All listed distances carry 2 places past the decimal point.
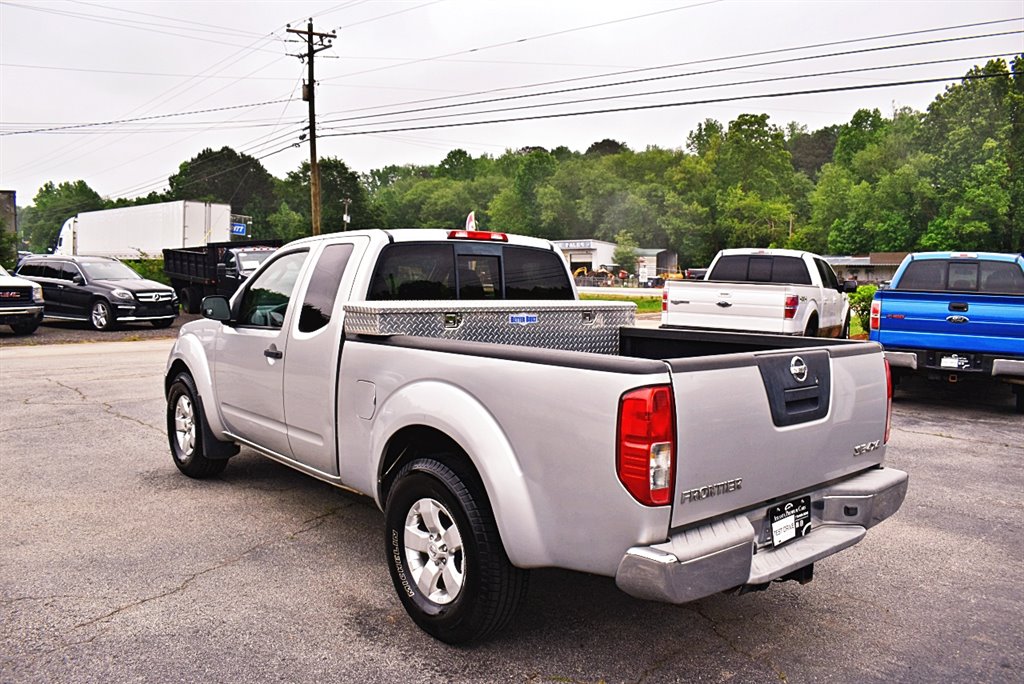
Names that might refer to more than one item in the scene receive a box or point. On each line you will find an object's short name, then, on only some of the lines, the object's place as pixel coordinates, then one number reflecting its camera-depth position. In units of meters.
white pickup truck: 13.03
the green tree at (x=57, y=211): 157.12
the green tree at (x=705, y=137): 152.75
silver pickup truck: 2.99
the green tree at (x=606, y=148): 163.94
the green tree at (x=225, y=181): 116.19
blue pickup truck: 9.34
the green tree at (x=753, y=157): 133.12
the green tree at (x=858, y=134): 126.38
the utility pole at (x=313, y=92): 34.36
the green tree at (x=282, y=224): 108.63
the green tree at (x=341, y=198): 102.94
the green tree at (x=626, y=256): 96.31
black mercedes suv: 20.47
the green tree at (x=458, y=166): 158.25
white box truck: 35.19
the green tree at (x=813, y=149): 162.62
